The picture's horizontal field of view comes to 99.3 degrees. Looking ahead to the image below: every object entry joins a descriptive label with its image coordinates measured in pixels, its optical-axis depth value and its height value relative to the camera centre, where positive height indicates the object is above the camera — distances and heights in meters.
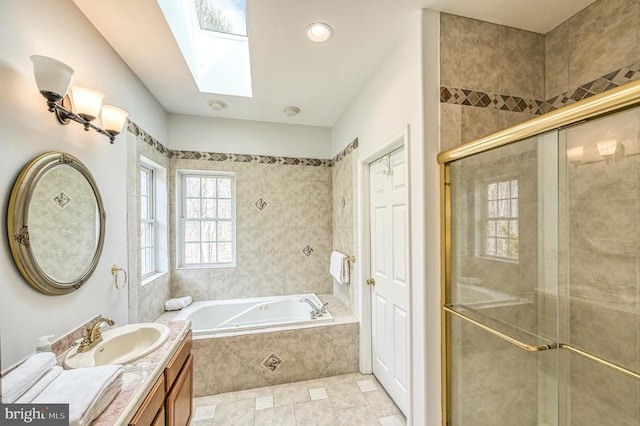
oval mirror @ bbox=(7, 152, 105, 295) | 1.21 -0.04
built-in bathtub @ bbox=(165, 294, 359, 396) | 2.31 -1.23
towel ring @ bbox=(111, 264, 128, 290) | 1.91 -0.40
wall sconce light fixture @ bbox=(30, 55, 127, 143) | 1.21 +0.62
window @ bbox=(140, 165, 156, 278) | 2.74 -0.07
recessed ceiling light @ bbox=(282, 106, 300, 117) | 2.95 +1.15
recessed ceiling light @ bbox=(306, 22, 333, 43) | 1.72 +1.18
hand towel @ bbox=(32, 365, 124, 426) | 0.90 -0.62
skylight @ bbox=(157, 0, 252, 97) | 1.97 +1.45
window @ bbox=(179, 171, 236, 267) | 3.28 -0.06
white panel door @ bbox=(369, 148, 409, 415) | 2.05 -0.49
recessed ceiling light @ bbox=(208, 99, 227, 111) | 2.78 +1.16
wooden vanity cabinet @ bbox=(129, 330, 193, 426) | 1.16 -0.91
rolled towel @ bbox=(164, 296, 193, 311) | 2.87 -0.94
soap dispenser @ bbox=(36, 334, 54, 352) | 1.22 -0.58
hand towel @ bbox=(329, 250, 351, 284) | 2.87 -0.59
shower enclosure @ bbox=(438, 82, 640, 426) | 1.14 -0.29
